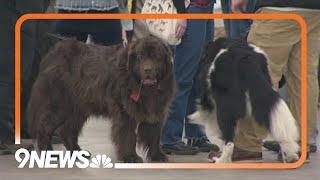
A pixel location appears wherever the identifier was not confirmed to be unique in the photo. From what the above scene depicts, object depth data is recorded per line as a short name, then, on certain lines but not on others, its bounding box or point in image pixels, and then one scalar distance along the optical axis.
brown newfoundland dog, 11.84
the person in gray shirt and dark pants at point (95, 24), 12.75
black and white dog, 11.46
